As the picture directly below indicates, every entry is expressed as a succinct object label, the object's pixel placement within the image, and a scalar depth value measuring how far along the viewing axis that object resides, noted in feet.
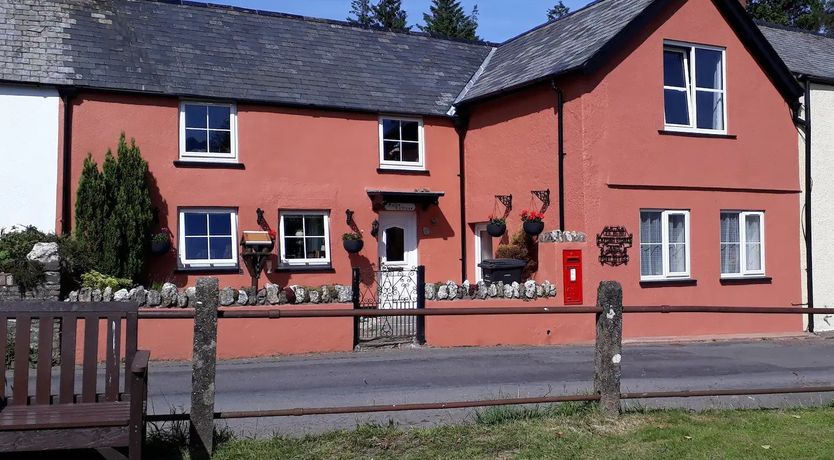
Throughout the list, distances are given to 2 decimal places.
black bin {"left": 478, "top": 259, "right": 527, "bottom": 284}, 49.60
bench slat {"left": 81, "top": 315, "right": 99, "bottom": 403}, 18.54
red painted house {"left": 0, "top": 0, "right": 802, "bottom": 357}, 49.44
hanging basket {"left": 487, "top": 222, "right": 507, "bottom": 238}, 54.08
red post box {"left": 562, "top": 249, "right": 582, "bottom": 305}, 48.01
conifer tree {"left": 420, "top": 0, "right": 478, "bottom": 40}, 136.47
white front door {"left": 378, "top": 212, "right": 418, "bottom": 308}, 57.26
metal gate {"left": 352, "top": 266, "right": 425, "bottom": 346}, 44.42
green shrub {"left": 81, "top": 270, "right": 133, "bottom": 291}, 41.70
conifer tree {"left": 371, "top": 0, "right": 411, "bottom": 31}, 143.13
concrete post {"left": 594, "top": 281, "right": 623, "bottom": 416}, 22.98
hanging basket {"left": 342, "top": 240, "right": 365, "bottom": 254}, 54.29
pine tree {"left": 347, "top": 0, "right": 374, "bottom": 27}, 146.44
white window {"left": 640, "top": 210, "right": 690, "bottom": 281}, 51.19
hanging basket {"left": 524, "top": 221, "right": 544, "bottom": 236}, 50.03
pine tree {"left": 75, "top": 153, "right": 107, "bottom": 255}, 46.03
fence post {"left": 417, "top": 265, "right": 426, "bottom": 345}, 44.27
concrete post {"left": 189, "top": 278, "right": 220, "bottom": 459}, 19.47
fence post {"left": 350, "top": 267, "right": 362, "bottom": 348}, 43.62
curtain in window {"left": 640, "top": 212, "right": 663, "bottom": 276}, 51.06
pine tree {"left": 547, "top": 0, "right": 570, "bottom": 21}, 170.35
